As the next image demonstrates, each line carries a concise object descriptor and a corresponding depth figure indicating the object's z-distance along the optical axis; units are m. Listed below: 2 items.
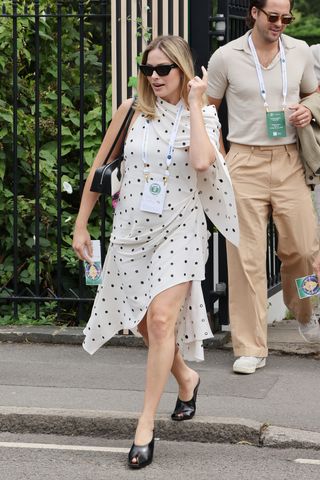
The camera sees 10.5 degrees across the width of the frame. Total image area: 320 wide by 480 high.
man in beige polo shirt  9.93
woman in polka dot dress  7.78
